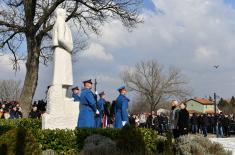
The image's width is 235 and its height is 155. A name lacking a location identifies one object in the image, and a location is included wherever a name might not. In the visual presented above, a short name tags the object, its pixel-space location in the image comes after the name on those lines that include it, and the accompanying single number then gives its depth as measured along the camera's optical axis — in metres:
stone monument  13.09
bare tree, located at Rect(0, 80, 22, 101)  85.99
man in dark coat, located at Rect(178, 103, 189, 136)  15.71
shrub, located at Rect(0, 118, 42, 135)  16.34
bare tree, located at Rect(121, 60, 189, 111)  79.39
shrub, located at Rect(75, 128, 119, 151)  11.94
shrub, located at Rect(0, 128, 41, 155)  7.99
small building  119.19
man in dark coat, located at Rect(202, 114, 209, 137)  29.93
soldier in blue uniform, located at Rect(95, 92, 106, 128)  19.52
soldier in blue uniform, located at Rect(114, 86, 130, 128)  16.08
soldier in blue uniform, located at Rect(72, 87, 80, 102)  16.60
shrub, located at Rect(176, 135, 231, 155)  10.52
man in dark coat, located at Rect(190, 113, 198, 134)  31.23
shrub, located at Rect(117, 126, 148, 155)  10.16
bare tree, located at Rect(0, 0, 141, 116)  25.42
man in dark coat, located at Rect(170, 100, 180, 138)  15.83
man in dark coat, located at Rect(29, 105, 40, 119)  22.94
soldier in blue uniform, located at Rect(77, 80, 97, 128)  13.66
